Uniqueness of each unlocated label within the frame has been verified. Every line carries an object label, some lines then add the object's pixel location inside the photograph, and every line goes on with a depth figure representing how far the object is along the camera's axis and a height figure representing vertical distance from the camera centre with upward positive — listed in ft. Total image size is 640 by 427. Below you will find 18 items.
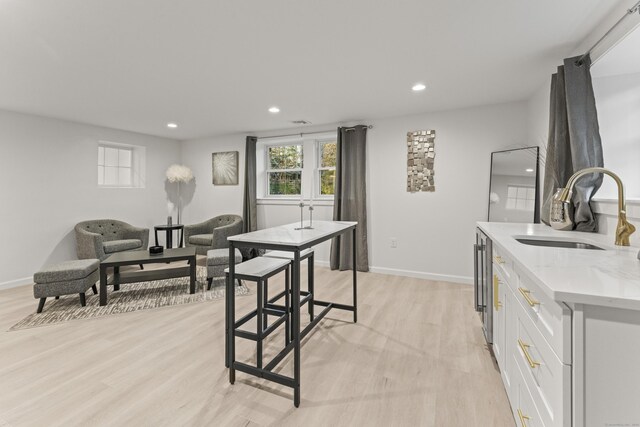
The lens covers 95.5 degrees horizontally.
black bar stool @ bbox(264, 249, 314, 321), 7.74 -1.72
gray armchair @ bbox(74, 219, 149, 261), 13.30 -1.61
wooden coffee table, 10.82 -2.19
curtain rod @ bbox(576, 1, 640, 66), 5.04 +3.51
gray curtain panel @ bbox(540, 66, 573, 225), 7.25 +1.74
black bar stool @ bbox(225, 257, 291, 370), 5.97 -2.39
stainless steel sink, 6.05 -0.70
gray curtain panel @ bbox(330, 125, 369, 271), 14.21 +0.79
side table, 16.37 -1.30
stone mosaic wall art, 13.05 +2.23
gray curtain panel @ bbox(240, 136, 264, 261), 17.02 +1.07
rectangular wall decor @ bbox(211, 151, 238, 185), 18.20 +2.51
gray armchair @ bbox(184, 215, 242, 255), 15.37 -1.45
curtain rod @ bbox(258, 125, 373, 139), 14.24 +4.07
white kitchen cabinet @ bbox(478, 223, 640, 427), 2.56 -1.26
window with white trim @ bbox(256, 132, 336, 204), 15.88 +2.38
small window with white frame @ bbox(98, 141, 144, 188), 16.47 +2.45
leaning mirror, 10.43 +0.89
